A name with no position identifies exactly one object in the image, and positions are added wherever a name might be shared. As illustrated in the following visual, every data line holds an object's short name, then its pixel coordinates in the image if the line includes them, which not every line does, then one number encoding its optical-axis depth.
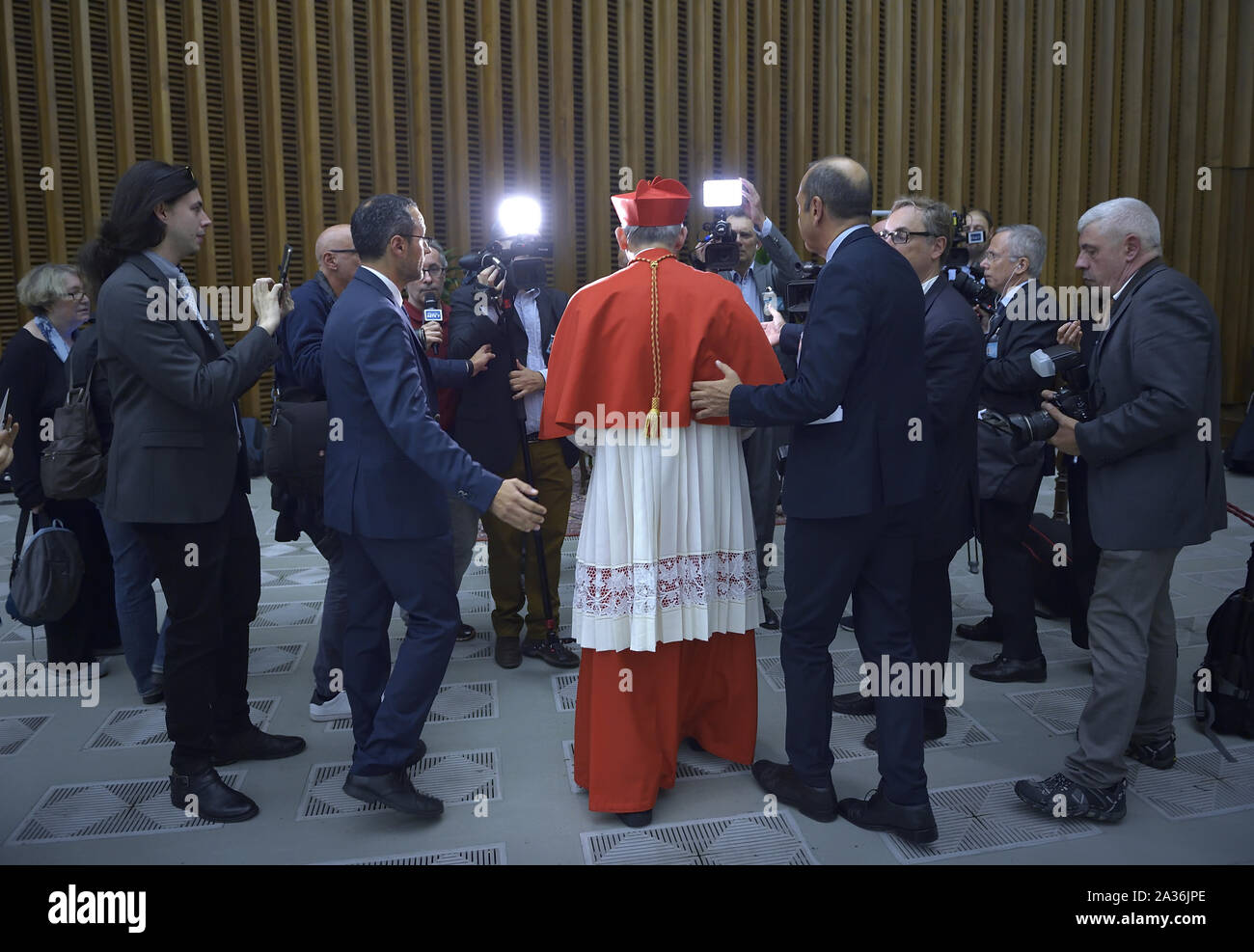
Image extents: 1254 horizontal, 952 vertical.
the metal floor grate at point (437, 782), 2.51
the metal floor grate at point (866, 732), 2.85
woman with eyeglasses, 3.41
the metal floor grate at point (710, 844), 2.23
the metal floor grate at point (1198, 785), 2.46
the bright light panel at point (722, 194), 3.06
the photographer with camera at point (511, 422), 3.48
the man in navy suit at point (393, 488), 2.26
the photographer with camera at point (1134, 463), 2.32
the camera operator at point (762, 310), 3.90
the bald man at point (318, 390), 2.97
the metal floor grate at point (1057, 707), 3.01
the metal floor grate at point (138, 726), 2.91
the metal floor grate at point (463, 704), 3.09
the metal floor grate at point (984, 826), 2.26
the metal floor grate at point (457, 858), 2.21
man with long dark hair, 2.30
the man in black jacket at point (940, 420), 2.79
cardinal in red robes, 2.39
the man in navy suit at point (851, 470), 2.19
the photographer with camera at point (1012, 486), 3.30
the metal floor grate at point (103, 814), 2.38
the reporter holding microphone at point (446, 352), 3.53
